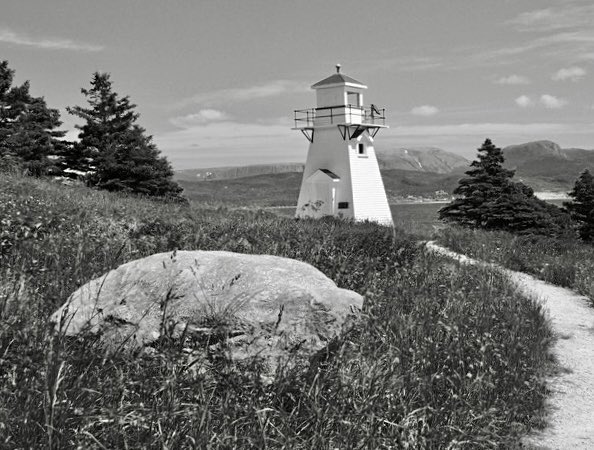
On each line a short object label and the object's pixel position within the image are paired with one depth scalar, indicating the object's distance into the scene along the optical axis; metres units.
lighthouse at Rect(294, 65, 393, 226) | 37.91
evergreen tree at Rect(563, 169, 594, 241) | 40.97
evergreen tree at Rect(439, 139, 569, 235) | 36.59
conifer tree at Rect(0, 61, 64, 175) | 33.31
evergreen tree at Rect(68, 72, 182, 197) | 35.59
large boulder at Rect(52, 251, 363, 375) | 6.00
